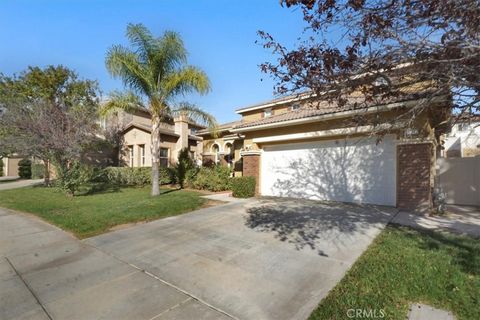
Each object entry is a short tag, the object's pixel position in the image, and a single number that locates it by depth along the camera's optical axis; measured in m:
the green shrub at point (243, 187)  12.12
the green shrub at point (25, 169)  28.58
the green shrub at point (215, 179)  14.87
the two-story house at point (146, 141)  19.81
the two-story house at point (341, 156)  8.30
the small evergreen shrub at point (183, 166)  16.89
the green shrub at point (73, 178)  12.20
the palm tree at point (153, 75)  11.72
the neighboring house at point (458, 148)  18.22
